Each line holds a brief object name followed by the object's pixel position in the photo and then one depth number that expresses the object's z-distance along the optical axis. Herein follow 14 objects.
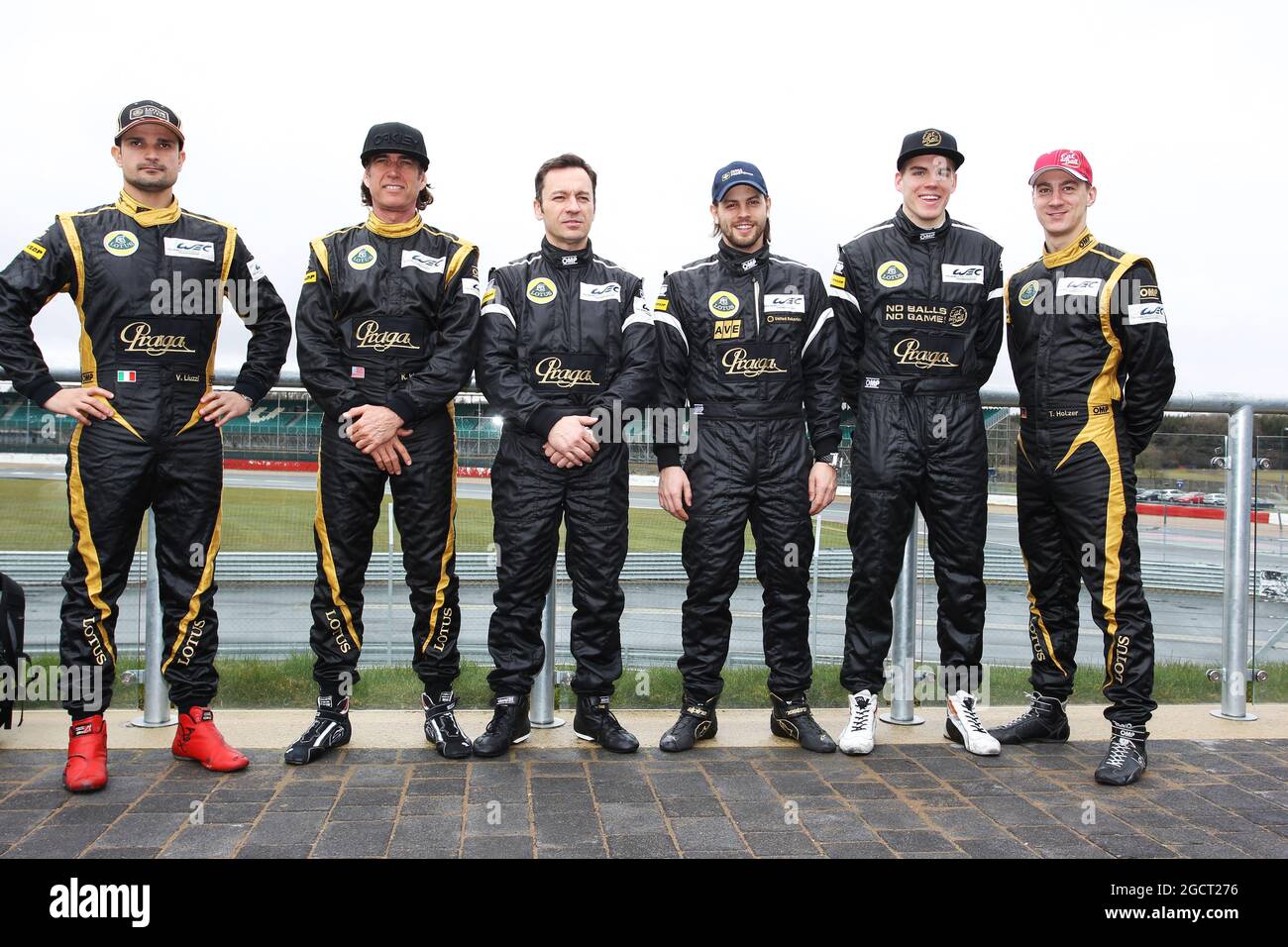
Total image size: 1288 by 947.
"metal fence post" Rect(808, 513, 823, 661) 5.33
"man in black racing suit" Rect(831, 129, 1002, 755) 4.18
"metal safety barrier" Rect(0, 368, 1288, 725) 4.42
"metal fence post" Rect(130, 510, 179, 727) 4.26
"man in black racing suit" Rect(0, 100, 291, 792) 3.68
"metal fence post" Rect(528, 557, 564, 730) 4.39
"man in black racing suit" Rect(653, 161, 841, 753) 4.11
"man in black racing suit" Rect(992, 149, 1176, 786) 4.00
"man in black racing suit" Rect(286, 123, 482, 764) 3.90
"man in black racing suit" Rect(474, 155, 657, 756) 4.00
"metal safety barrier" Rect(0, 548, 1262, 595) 4.81
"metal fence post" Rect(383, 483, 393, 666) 5.36
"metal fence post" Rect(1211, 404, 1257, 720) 4.80
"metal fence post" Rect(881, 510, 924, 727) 4.55
